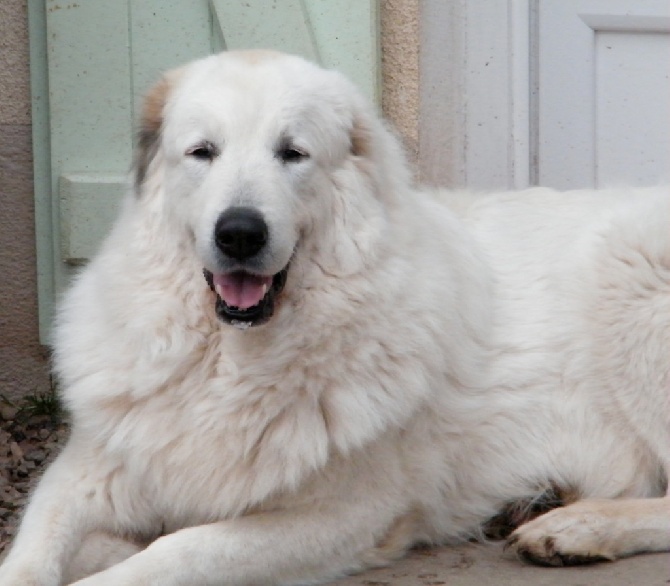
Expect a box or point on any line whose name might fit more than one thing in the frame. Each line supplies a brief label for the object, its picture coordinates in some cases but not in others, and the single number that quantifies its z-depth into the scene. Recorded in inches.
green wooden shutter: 375.2
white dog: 246.8
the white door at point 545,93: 392.5
